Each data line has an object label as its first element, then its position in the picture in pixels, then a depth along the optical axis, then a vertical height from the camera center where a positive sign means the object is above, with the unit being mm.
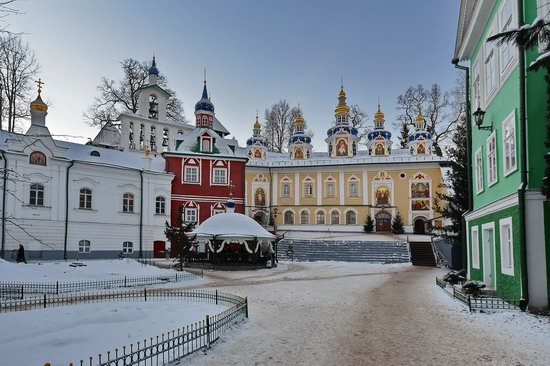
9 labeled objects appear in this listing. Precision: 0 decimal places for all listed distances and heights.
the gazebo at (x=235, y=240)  26031 -1062
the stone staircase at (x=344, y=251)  32344 -2228
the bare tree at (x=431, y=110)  48344 +12769
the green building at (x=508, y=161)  10875 +1766
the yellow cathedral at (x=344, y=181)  44969 +4451
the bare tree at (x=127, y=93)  45800 +13941
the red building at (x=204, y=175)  36938 +4078
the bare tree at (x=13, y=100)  27134 +8344
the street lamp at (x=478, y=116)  14297 +3436
